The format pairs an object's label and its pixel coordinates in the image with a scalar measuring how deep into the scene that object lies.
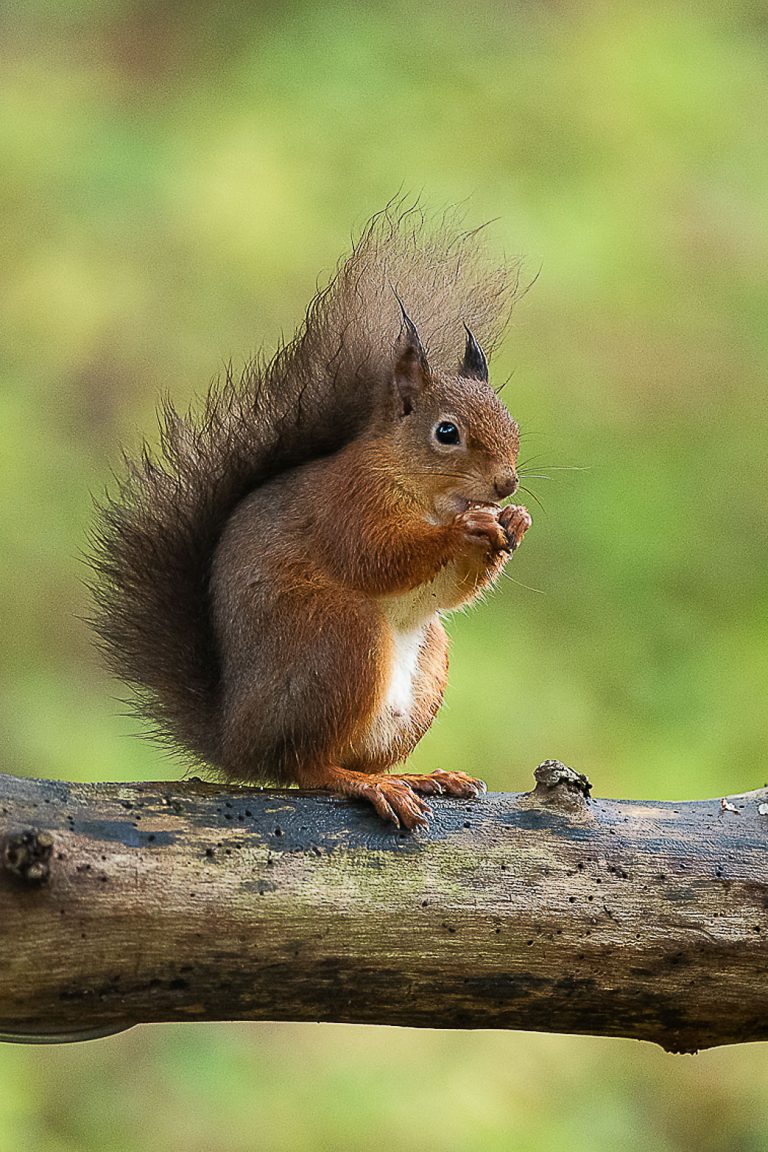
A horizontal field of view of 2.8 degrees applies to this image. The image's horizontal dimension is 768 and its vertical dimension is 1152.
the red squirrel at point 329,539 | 5.18
